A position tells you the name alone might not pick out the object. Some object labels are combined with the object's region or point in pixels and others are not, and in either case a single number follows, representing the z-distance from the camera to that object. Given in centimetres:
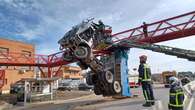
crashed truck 669
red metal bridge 976
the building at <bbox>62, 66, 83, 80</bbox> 4529
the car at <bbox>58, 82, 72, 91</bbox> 2631
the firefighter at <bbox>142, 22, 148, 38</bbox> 1099
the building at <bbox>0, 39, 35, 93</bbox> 2420
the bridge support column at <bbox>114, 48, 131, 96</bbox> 1040
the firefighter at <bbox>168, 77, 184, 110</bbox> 445
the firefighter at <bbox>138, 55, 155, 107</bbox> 539
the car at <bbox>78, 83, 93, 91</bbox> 2531
